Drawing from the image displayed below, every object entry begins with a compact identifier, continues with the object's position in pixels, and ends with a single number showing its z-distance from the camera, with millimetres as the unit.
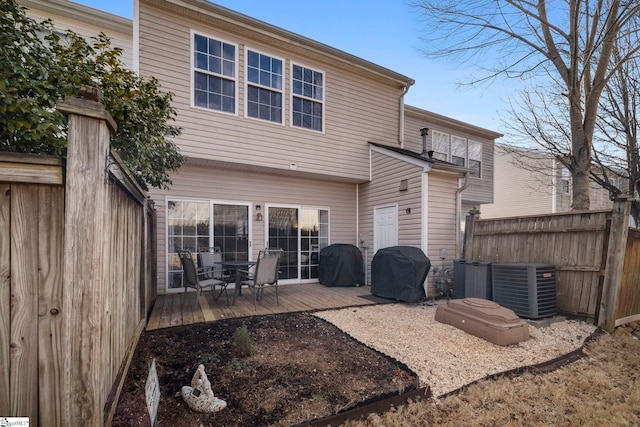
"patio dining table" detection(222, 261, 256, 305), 5189
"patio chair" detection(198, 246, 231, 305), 5520
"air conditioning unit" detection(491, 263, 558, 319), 4383
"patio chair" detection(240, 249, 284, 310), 4984
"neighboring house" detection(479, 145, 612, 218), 12867
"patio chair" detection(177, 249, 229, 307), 4746
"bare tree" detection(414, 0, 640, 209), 5496
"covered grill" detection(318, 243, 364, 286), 7027
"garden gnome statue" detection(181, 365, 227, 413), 2104
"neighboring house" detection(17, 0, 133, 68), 6023
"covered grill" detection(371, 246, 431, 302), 5488
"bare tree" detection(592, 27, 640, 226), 6262
